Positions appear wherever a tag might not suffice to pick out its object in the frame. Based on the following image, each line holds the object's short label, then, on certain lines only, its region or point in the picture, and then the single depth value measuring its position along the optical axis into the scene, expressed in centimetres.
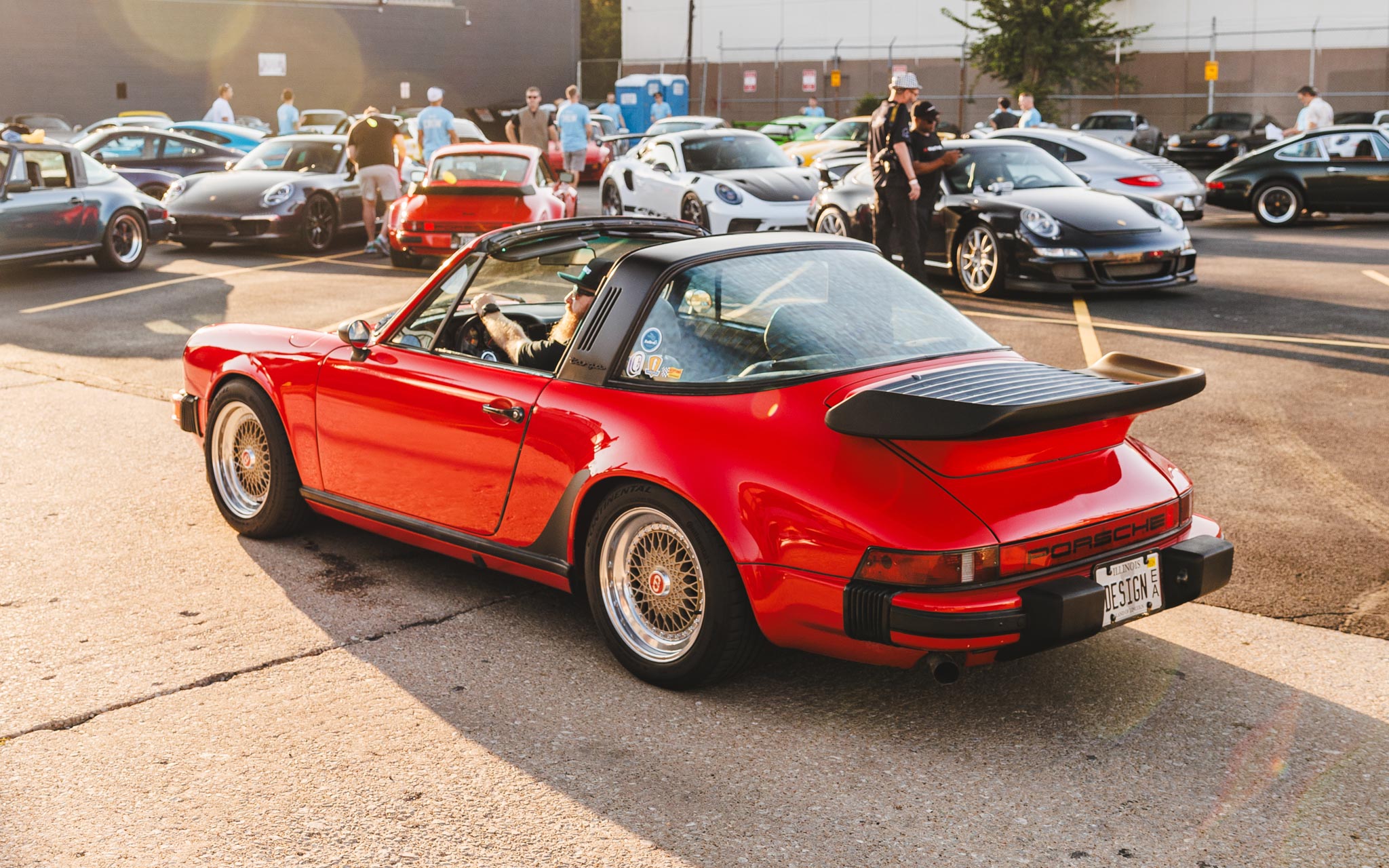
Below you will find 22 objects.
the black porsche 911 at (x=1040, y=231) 1189
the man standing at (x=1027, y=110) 2215
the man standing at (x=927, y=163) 1212
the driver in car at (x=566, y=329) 468
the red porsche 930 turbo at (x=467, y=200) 1410
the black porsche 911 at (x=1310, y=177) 1805
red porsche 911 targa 356
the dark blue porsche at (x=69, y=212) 1369
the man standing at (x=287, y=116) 2500
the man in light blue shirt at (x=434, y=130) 1836
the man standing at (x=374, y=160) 1616
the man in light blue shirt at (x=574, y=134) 2053
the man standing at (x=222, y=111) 2545
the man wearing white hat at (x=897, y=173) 1161
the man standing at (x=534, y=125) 2025
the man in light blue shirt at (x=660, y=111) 3334
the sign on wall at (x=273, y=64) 4175
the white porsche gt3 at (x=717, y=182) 1549
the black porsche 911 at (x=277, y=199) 1593
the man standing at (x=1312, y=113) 2086
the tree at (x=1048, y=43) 3916
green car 3412
